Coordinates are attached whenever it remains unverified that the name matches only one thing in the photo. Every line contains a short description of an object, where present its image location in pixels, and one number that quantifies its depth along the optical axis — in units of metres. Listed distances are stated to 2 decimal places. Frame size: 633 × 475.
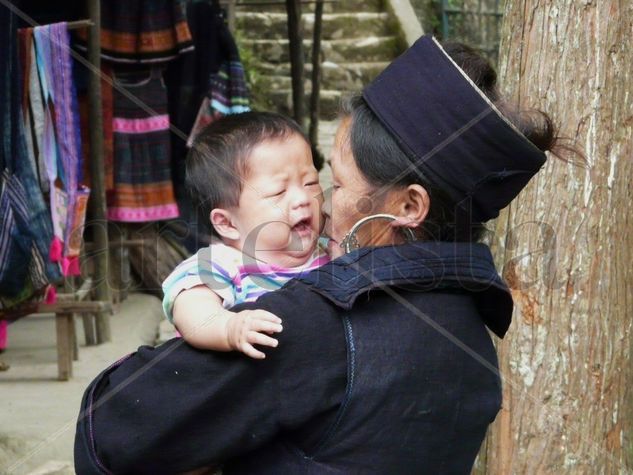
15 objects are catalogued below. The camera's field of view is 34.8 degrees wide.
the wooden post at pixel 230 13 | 7.98
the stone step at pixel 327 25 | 10.77
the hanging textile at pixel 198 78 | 6.34
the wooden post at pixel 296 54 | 7.13
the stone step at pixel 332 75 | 10.34
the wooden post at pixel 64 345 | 4.99
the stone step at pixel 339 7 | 11.01
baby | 1.88
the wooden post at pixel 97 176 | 5.23
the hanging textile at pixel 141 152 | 5.98
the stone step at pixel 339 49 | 10.61
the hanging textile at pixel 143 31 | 5.79
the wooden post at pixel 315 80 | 8.23
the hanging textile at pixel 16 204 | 4.19
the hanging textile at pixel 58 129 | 4.43
